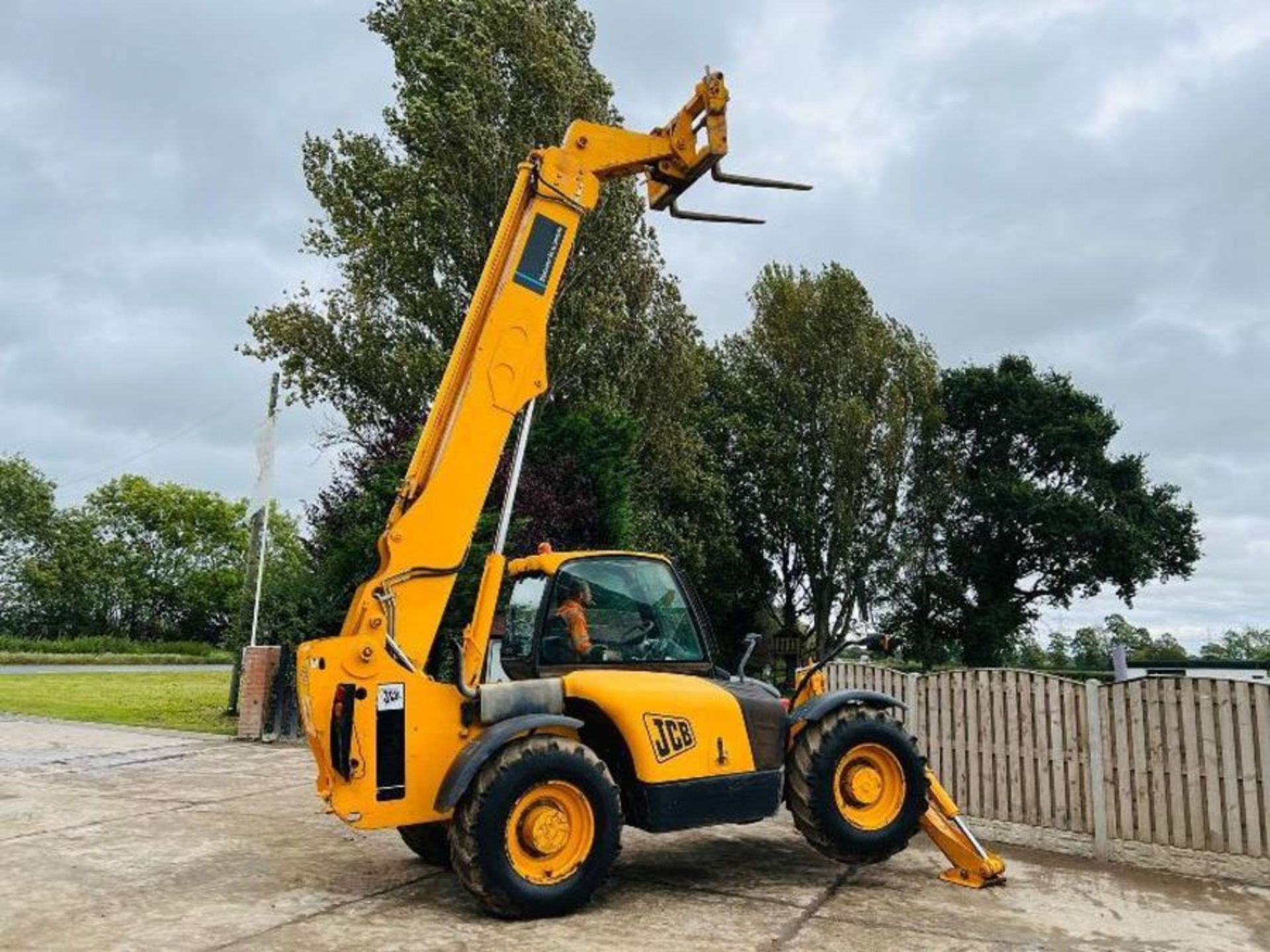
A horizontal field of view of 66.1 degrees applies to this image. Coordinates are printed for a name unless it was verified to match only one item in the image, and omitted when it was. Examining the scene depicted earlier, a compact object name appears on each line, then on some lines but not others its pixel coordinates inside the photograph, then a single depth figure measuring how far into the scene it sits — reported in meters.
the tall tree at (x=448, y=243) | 17.66
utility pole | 15.66
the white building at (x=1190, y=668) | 14.92
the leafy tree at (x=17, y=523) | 55.81
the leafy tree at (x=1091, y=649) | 42.53
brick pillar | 13.27
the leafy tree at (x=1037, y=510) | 31.36
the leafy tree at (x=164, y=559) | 61.97
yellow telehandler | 5.08
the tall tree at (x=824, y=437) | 26.97
